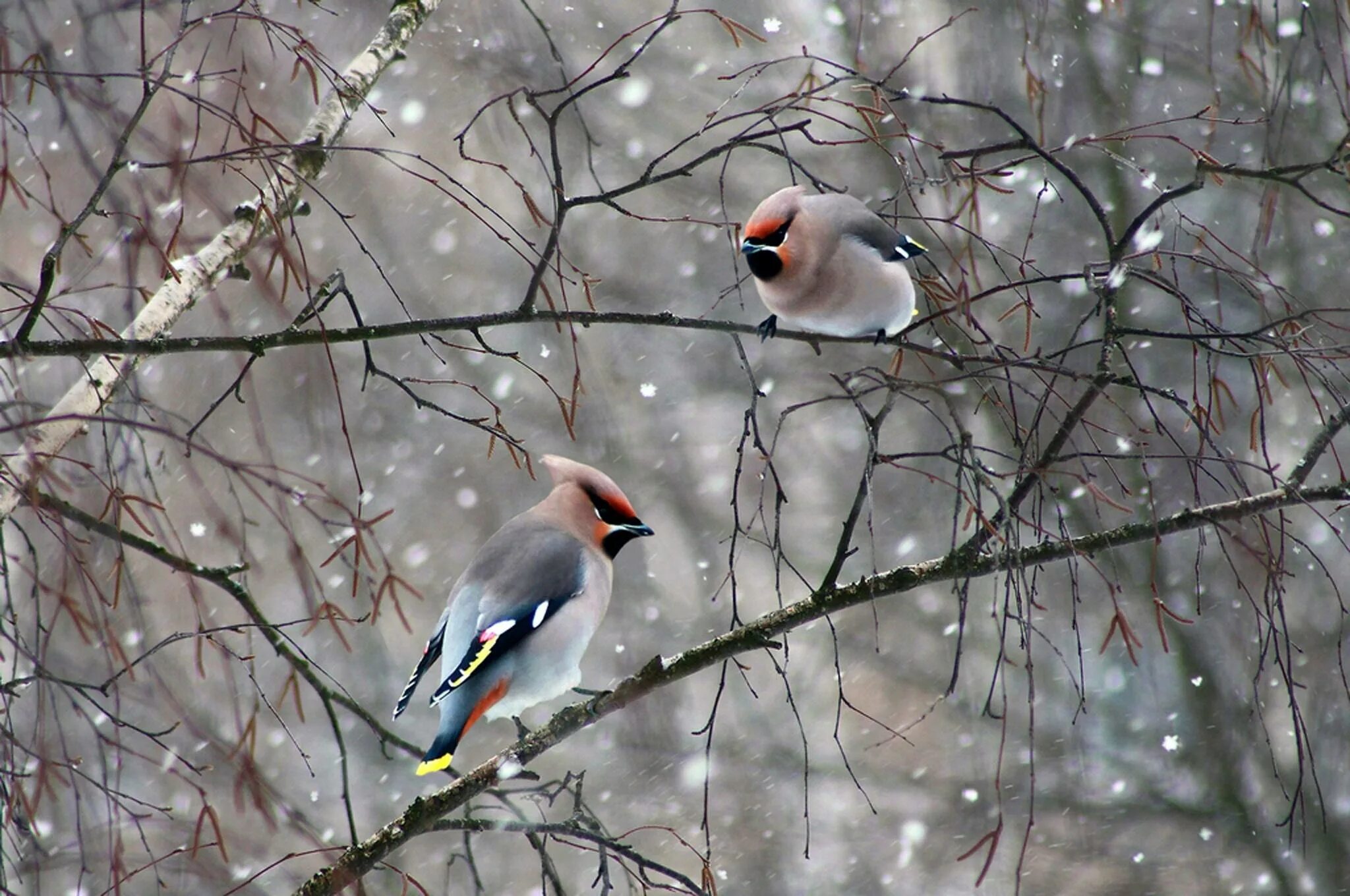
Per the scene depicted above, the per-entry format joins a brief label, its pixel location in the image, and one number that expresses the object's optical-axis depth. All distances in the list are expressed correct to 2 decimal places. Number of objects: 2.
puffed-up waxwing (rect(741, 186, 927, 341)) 7.61
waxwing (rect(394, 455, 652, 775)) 7.05
